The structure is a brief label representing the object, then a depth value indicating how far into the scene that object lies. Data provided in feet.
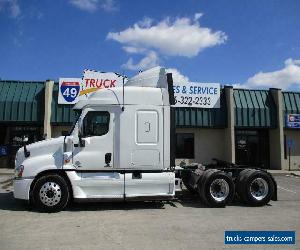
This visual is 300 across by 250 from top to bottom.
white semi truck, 31.55
